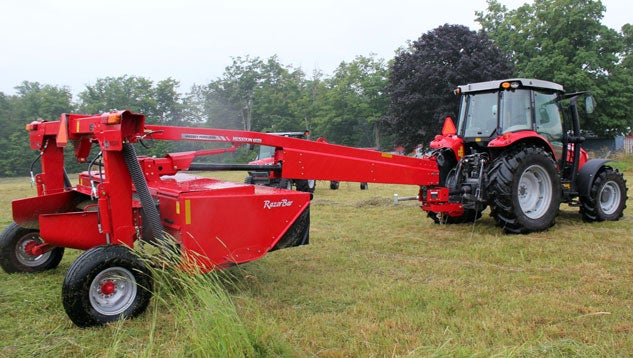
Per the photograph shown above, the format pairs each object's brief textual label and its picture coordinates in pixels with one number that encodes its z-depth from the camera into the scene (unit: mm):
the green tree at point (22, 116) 33750
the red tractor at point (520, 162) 6145
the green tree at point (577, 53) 27438
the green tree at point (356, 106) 39094
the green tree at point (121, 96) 37688
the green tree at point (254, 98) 43031
